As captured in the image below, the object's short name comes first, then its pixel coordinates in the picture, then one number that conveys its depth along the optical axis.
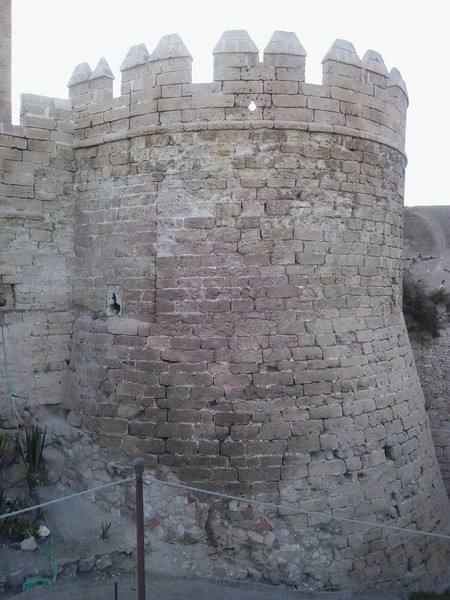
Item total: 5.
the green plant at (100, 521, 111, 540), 5.33
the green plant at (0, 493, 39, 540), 5.26
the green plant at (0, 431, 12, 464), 5.79
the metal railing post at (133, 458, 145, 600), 3.86
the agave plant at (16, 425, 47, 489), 5.85
